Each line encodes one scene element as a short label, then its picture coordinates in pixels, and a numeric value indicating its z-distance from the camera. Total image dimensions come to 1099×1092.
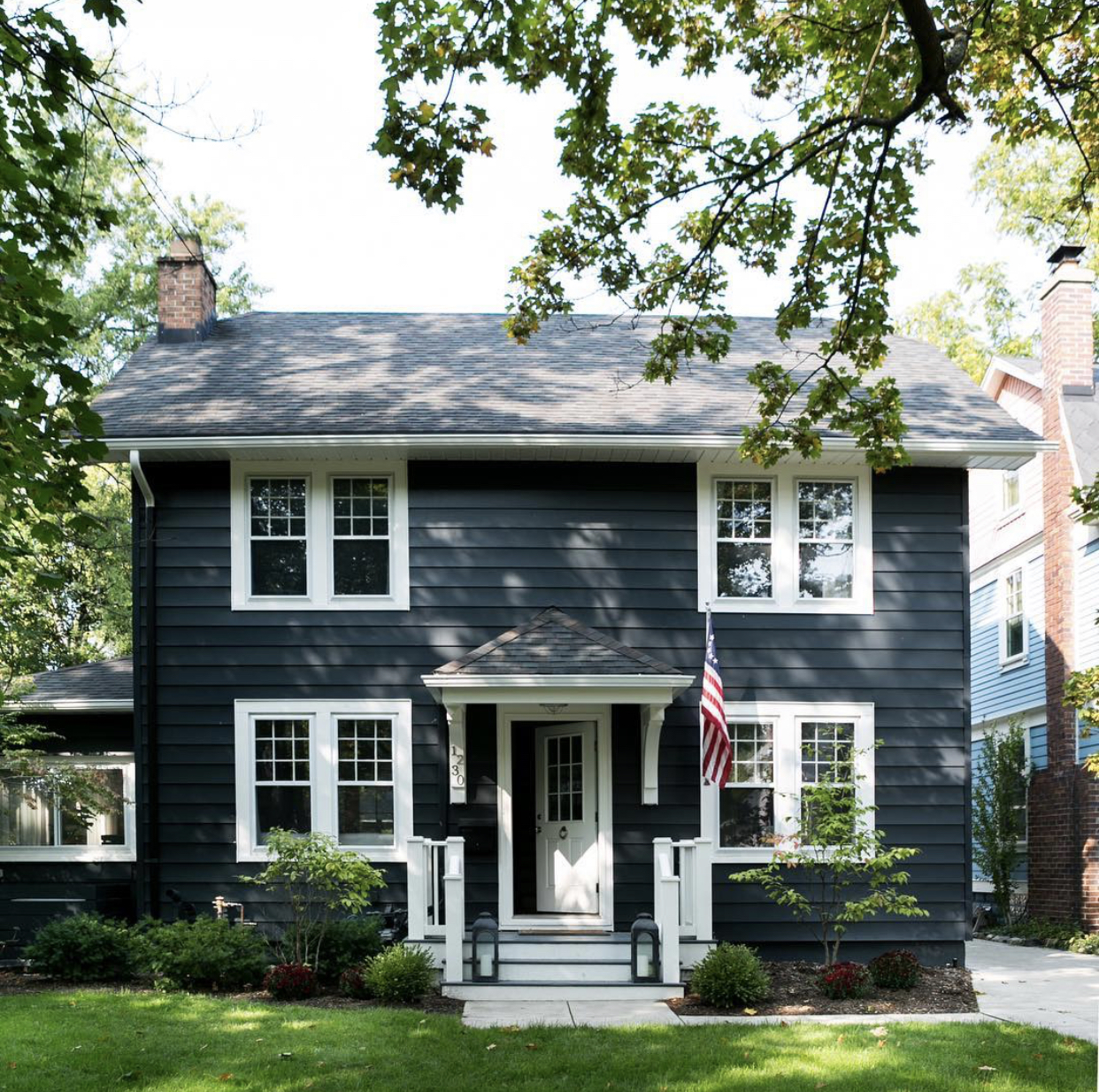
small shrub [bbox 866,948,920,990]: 11.65
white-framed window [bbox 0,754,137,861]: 14.10
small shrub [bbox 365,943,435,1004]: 10.69
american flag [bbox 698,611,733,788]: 11.81
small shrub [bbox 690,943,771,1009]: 10.79
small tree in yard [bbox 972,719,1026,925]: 18.77
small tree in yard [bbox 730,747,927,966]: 12.02
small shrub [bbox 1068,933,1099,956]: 15.90
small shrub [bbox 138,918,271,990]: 10.91
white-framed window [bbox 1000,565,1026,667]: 20.64
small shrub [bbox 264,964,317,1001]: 10.81
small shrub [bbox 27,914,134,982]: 11.23
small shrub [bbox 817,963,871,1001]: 11.22
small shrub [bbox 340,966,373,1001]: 10.89
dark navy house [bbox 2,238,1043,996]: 12.83
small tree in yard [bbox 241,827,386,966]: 11.59
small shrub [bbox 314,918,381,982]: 11.47
